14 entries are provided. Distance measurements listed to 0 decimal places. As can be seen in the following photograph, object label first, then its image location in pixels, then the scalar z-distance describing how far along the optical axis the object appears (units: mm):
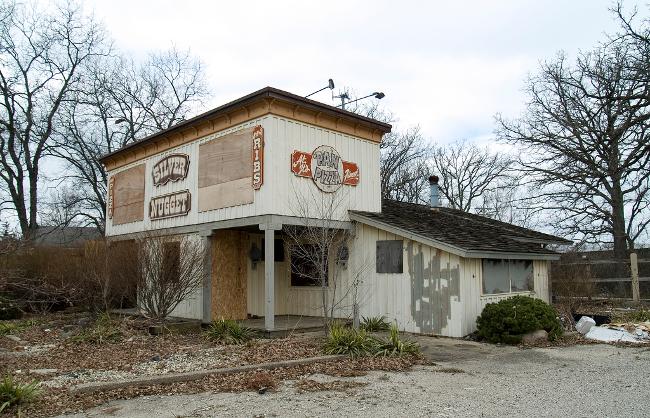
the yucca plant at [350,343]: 9344
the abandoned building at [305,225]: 12109
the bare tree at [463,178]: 41781
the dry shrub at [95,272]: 13273
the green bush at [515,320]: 11117
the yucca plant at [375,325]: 12609
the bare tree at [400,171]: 34750
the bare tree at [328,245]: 11844
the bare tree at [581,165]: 19750
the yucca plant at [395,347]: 9328
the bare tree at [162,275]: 12281
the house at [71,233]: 30952
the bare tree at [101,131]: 29016
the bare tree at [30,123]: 26141
